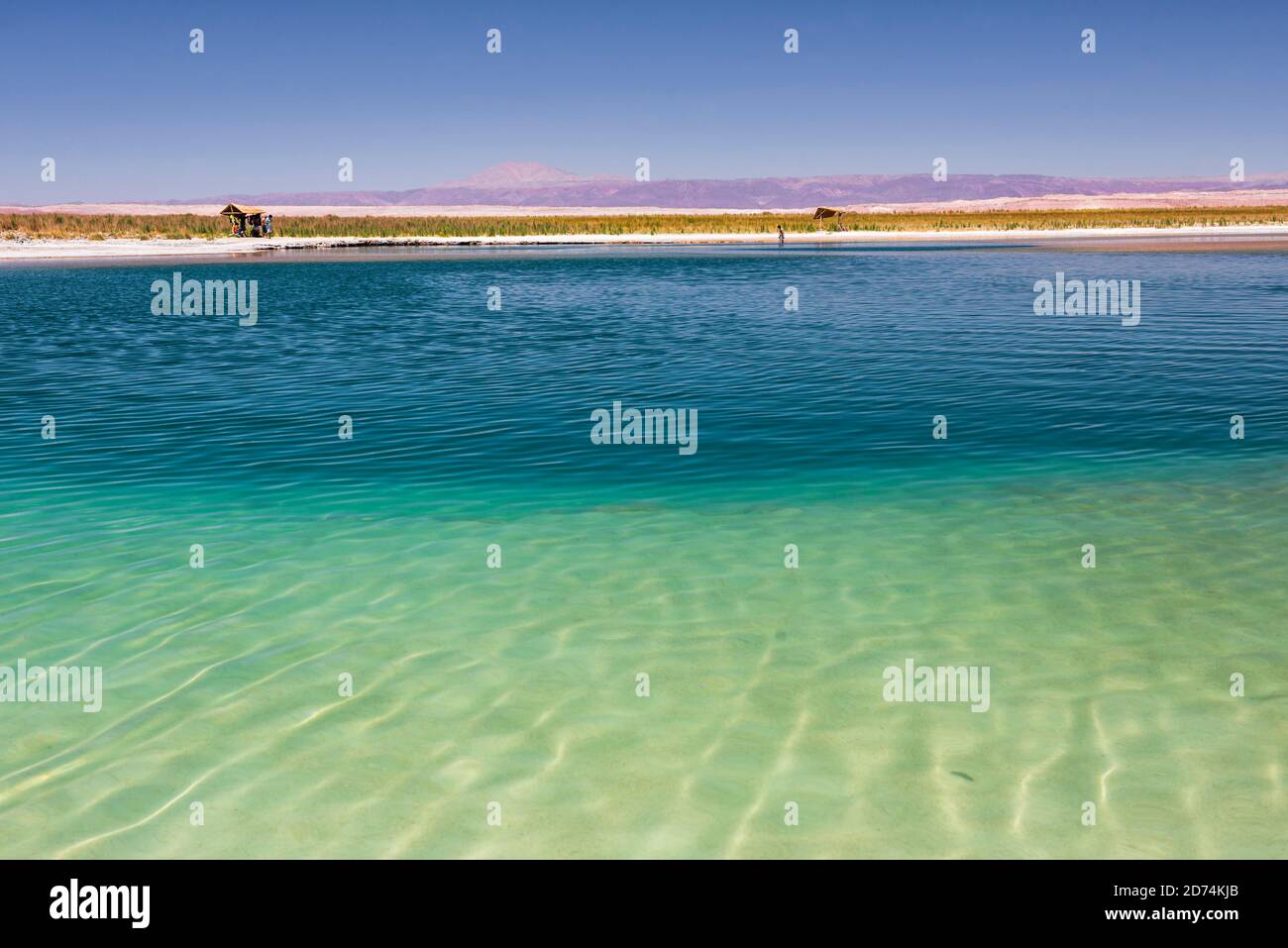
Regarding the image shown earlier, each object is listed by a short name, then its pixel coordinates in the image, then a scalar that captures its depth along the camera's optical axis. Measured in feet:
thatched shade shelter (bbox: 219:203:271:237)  331.98
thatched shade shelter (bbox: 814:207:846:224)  386.32
